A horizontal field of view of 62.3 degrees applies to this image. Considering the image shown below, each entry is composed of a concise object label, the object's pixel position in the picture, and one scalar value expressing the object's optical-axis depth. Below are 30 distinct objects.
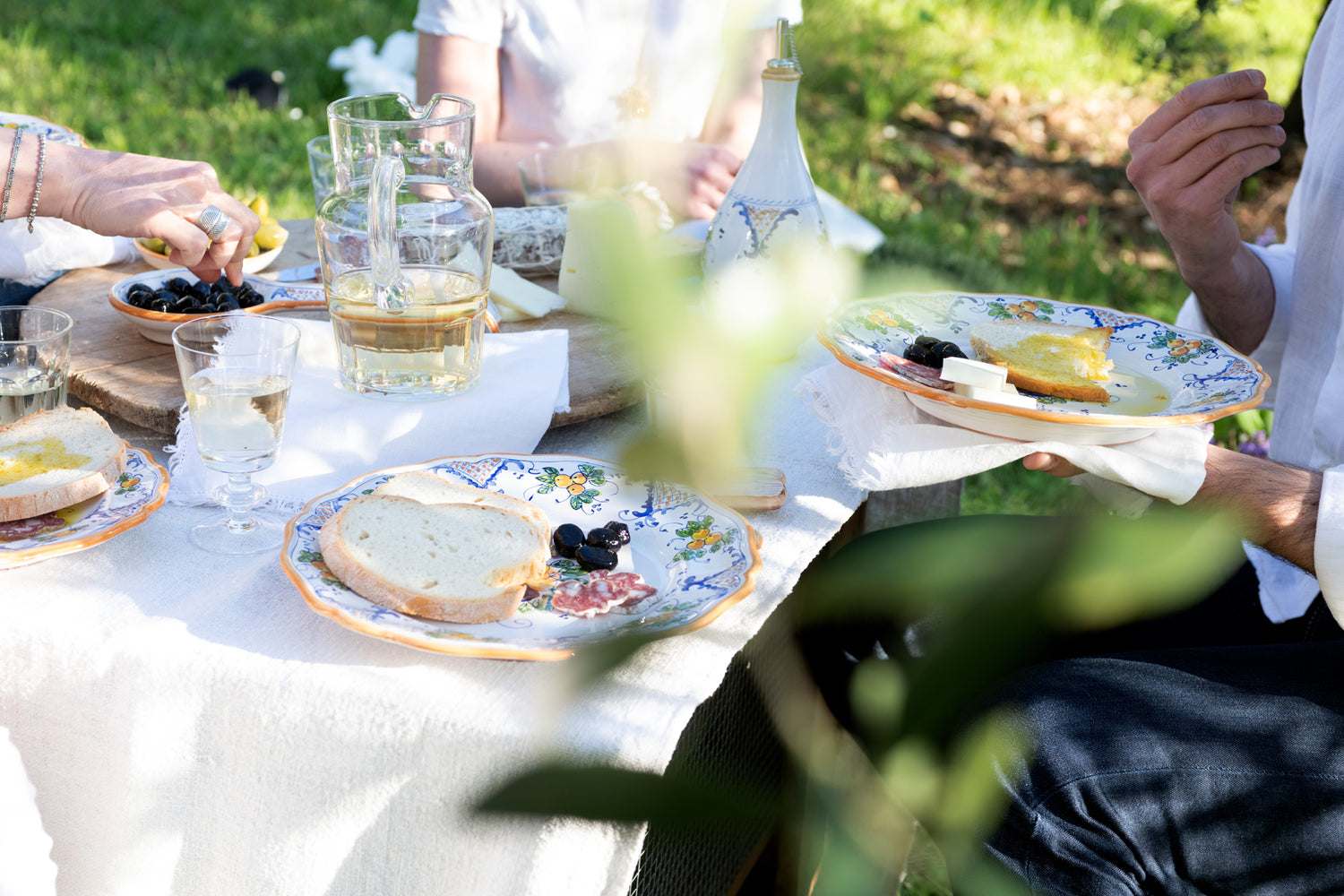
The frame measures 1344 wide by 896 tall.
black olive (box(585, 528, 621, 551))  1.14
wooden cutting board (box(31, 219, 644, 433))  1.42
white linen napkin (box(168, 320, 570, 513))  1.28
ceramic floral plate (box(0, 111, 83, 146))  1.85
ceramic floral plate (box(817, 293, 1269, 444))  1.26
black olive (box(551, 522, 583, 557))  1.13
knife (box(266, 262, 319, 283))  1.88
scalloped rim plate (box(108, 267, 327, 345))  1.55
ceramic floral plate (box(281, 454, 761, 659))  0.96
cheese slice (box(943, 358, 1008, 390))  1.29
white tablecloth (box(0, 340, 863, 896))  0.91
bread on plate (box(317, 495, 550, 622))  1.00
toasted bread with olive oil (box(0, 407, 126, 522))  1.10
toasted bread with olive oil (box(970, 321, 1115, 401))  1.41
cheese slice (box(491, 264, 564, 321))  1.80
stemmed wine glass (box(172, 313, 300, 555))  1.13
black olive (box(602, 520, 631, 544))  1.15
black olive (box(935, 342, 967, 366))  1.43
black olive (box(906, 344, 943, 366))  1.42
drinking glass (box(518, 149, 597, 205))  2.13
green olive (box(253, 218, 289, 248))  1.92
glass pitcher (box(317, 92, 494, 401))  1.39
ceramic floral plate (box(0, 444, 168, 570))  1.06
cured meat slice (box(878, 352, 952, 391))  1.34
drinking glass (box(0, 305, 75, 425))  1.27
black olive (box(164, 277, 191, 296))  1.60
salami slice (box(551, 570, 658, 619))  1.05
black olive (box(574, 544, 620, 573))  1.11
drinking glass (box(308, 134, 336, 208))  1.91
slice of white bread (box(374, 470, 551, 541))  1.14
